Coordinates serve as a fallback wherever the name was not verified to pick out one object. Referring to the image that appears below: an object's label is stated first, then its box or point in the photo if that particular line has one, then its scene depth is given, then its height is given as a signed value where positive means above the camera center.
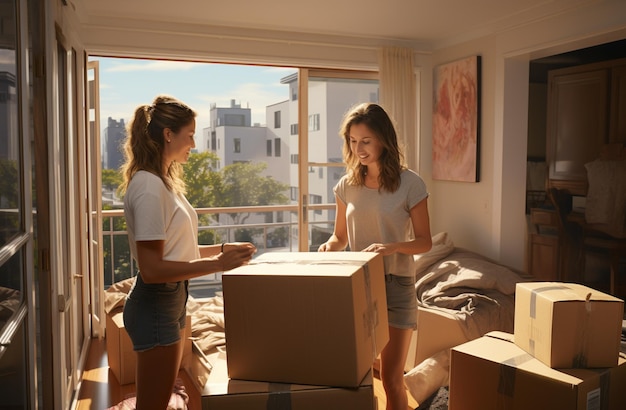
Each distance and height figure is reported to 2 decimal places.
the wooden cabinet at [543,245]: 5.46 -0.66
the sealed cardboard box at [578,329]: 1.91 -0.50
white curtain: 4.88 +0.75
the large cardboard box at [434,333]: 3.39 -0.92
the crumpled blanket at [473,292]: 3.46 -0.74
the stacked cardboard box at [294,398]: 1.49 -0.56
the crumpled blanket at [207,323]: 3.85 -1.04
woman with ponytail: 1.70 -0.21
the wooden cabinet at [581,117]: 4.93 +0.52
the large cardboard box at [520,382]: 1.86 -0.68
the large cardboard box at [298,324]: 1.47 -0.37
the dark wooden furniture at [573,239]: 5.16 -0.58
